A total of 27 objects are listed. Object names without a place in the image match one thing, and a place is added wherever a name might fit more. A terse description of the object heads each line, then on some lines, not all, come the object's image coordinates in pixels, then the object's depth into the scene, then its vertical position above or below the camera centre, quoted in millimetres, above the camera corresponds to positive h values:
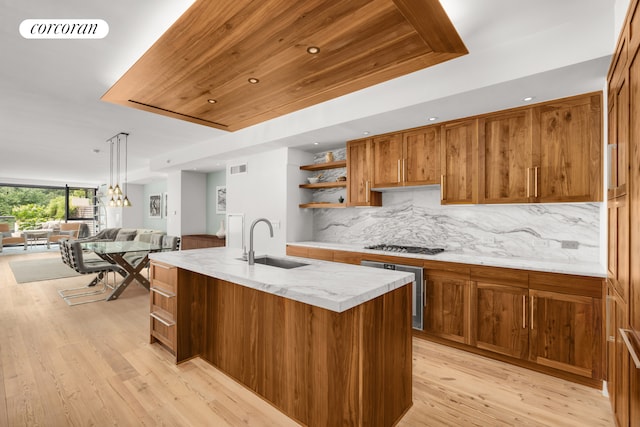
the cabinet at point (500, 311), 2537 -878
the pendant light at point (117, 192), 5211 +364
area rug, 5938 -1265
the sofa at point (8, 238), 9320 -794
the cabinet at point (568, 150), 2459 +514
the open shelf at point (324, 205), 4197 +95
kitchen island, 1565 -775
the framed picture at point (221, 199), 6953 +300
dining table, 4598 -722
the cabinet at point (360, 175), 3854 +484
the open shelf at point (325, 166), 4223 +673
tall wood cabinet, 1304 -59
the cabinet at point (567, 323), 2238 -871
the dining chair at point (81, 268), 4359 -836
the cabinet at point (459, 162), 3016 +502
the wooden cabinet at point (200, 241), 6008 -606
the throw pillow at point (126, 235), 7594 -578
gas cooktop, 3309 -438
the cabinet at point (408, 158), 3307 +619
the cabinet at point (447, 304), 2844 -911
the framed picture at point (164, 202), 9062 +304
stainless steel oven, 3072 -873
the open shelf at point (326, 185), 4168 +391
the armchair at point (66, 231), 10406 -666
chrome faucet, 2253 -323
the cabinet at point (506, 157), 2740 +508
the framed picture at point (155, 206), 9336 +205
